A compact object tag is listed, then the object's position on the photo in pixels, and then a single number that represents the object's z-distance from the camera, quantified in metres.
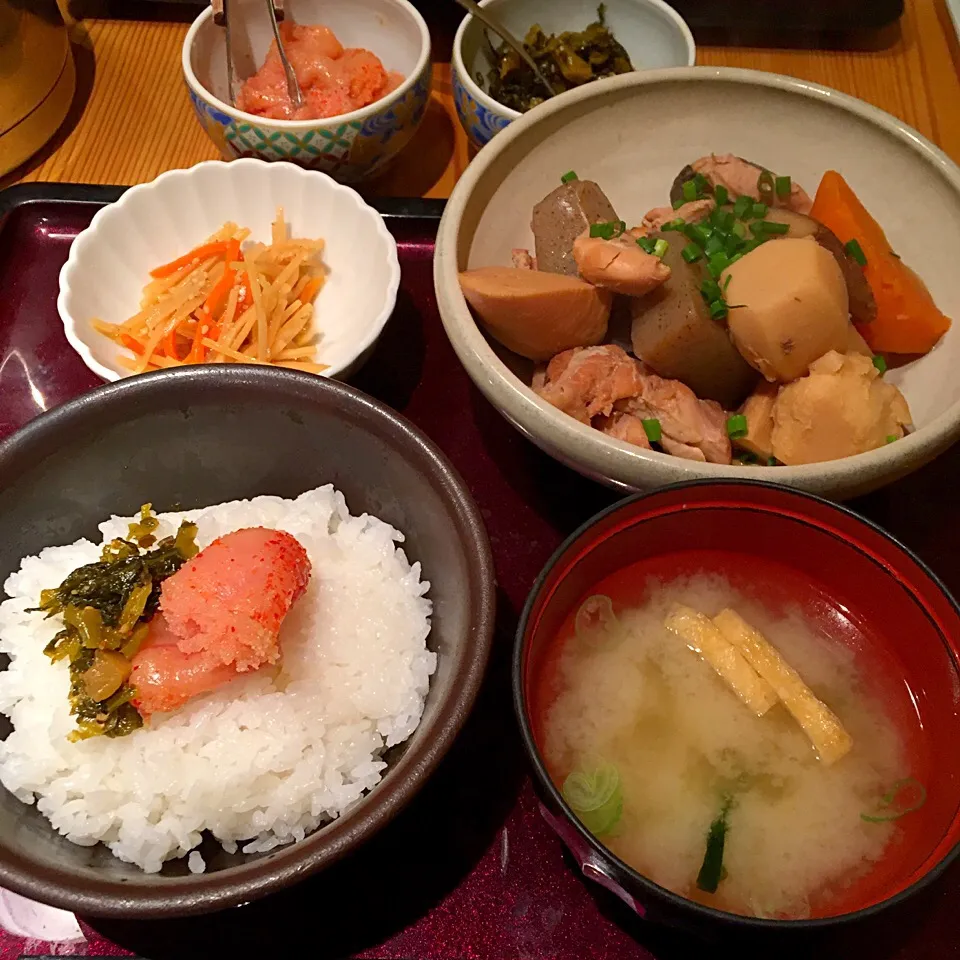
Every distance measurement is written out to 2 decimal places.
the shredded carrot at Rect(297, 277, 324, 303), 0.45
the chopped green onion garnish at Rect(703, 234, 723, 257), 0.38
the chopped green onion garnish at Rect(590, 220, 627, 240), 0.39
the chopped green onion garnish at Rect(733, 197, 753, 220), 0.39
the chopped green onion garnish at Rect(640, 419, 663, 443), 0.36
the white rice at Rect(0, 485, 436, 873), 0.32
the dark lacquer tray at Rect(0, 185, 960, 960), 0.33
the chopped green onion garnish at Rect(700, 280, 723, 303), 0.37
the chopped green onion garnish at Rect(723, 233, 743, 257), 0.38
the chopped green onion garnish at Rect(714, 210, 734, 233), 0.39
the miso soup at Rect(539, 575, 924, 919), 0.31
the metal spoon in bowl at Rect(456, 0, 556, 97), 0.48
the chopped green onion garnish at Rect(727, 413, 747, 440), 0.37
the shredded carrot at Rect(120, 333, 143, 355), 0.42
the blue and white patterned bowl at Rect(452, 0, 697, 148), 0.47
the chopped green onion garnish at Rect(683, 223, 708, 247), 0.38
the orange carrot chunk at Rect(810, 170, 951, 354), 0.39
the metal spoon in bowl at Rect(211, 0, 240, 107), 0.48
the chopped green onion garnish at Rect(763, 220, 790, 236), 0.38
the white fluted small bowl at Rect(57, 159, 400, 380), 0.43
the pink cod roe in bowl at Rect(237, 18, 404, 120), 0.48
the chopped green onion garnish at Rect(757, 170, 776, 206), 0.41
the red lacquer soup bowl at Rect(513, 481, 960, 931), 0.30
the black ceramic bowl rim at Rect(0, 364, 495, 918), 0.28
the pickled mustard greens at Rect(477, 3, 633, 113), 0.49
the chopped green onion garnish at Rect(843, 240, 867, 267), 0.39
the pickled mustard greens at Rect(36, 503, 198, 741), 0.32
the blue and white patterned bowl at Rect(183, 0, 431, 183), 0.45
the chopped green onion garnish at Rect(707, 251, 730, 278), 0.37
